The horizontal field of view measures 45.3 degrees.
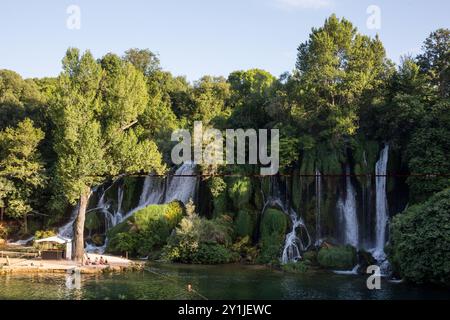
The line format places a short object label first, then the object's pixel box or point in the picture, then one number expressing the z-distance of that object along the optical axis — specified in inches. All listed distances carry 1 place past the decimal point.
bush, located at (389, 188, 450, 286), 1111.0
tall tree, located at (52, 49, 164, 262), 1499.8
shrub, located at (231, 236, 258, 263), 1556.3
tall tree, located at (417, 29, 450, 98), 1678.2
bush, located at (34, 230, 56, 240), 1800.8
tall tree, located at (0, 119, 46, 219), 1866.4
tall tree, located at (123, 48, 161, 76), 2751.0
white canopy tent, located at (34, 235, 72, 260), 1480.1
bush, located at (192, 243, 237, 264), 1521.9
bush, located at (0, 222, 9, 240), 1924.2
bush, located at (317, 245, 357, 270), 1411.2
